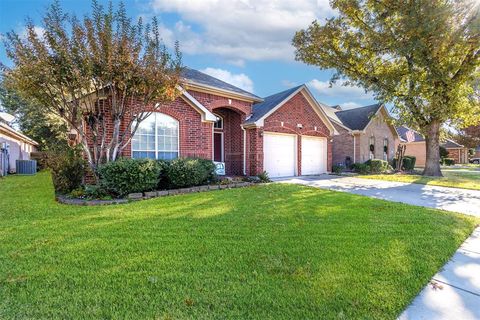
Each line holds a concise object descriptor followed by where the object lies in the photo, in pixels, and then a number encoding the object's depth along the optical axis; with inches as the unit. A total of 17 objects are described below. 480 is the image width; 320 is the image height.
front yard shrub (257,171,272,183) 464.6
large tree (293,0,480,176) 479.2
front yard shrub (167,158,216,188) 347.9
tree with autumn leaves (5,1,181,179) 294.2
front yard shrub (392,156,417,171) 897.5
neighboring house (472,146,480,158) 1936.5
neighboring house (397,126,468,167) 1354.6
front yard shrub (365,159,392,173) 760.3
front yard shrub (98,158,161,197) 303.1
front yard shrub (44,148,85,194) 341.1
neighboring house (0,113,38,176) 678.7
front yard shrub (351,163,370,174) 735.7
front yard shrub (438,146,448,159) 1456.7
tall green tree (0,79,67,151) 1248.2
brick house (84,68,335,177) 431.8
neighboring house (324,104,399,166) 859.4
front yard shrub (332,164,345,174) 687.6
